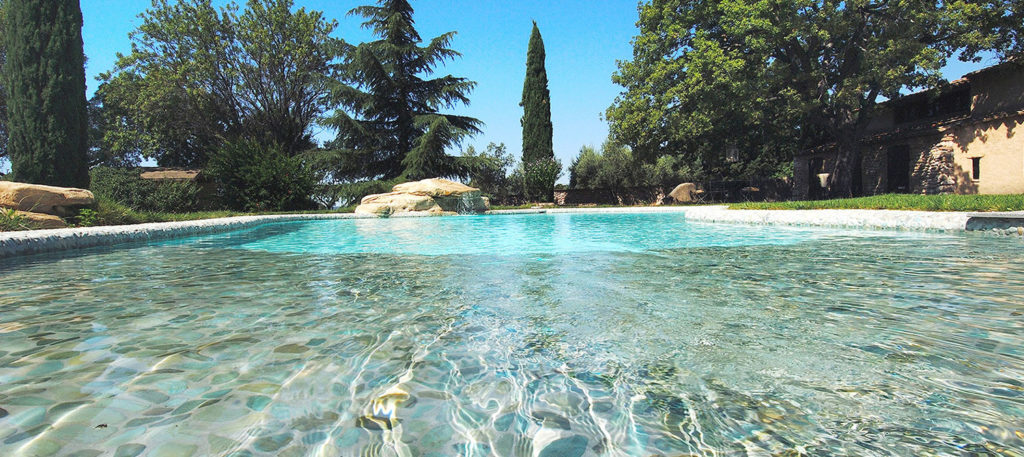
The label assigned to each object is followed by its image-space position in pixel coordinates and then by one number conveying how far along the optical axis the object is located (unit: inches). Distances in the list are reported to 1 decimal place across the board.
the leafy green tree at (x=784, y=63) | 632.4
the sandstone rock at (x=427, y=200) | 724.0
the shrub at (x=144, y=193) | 613.3
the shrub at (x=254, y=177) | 733.3
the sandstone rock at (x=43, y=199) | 335.9
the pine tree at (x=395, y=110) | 834.2
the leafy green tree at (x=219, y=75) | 917.8
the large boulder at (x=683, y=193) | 968.9
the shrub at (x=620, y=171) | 1117.1
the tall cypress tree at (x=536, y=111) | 1031.6
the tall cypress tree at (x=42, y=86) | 555.2
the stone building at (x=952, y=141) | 619.2
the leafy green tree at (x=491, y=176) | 917.8
